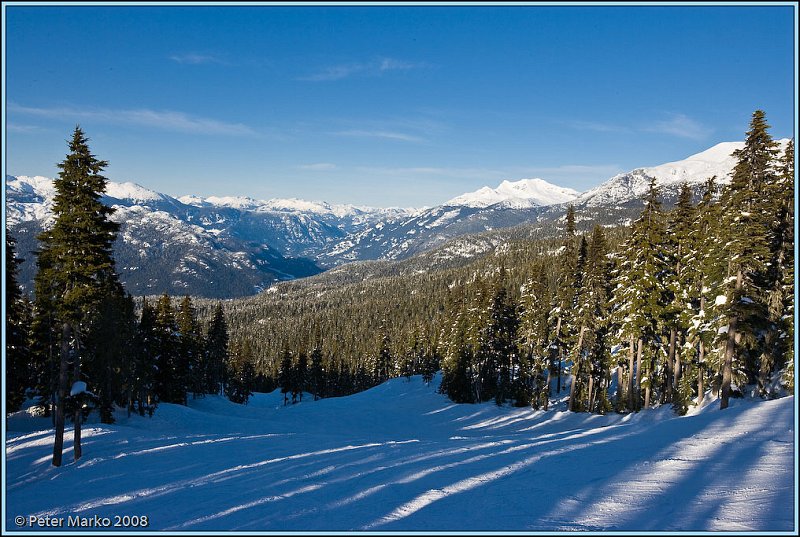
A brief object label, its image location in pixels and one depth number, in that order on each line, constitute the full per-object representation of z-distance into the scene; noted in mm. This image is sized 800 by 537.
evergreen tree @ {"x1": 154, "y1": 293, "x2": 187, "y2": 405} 44094
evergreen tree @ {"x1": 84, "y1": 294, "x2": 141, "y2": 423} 32156
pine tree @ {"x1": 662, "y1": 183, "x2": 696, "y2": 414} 28438
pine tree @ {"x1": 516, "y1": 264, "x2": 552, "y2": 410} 39538
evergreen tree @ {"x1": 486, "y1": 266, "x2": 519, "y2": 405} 47219
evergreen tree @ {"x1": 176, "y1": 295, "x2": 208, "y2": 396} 49469
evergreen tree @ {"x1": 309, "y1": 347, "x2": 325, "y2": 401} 85681
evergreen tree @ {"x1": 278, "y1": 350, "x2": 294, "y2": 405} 81625
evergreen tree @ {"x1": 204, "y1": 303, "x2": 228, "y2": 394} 63094
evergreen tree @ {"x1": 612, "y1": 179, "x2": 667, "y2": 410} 28328
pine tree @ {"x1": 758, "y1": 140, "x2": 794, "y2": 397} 22516
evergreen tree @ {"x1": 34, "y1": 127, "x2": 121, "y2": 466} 18359
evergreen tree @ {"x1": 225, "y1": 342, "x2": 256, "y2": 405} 75625
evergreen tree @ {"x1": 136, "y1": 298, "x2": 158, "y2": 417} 37844
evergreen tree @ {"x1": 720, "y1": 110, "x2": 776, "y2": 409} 21031
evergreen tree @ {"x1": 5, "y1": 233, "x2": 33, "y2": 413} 26281
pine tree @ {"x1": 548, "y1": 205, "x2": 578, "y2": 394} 37250
